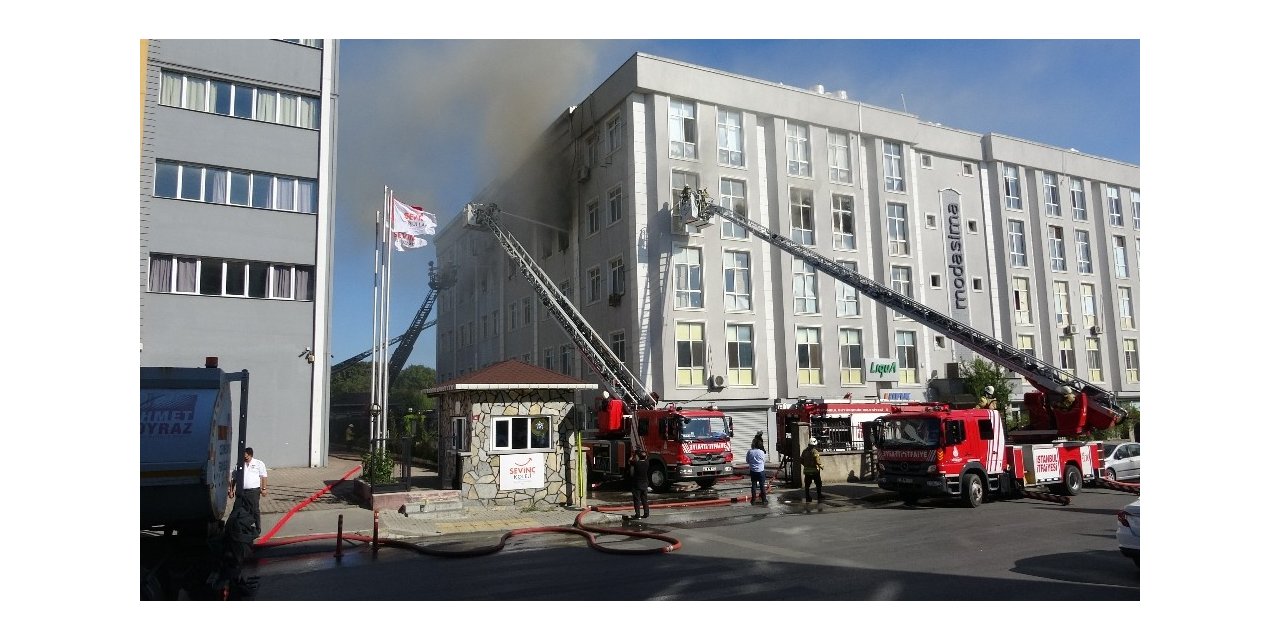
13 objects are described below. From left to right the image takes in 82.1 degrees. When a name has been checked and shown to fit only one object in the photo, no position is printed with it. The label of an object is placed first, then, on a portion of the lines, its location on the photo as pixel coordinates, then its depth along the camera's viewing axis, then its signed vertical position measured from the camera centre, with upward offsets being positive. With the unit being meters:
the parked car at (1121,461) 21.17 -2.54
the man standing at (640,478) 15.32 -2.10
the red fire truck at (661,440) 20.80 -1.82
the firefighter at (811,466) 18.44 -2.24
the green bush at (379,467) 17.99 -2.16
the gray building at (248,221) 21.89 +5.07
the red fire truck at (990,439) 17.16 -1.60
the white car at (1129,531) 9.47 -2.03
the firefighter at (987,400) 19.11 -0.65
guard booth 16.33 -1.31
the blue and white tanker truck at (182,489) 8.77 -1.29
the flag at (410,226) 21.88 +4.65
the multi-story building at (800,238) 29.50 +6.08
